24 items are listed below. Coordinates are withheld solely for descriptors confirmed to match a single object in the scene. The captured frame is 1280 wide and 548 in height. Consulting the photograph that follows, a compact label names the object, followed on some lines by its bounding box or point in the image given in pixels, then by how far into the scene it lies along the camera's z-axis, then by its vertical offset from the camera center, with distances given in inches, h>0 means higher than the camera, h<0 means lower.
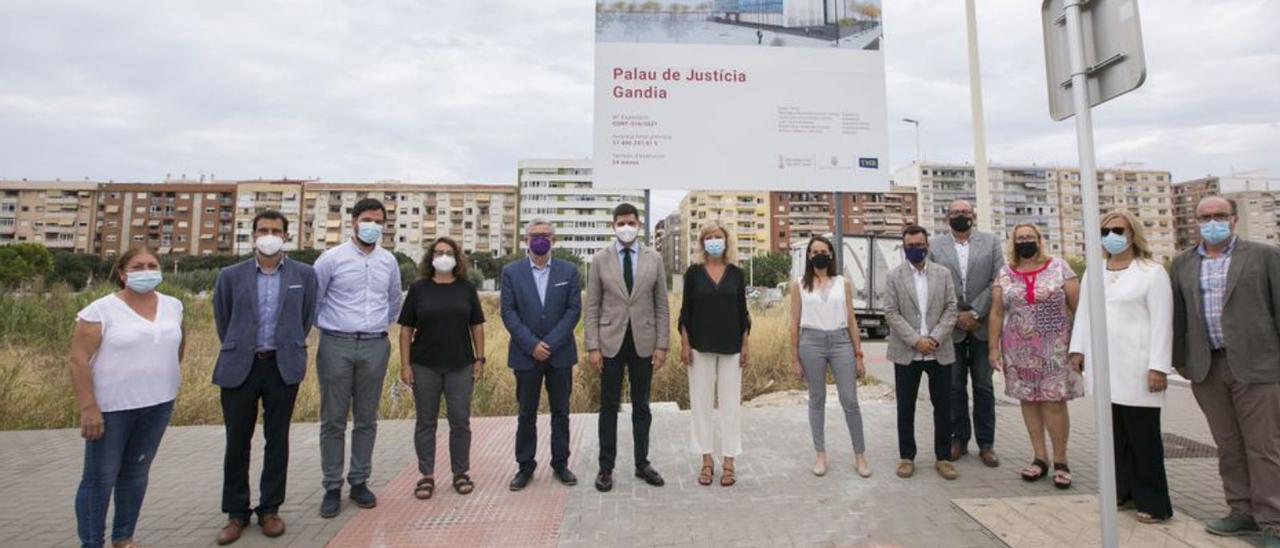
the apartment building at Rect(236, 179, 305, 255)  3631.9 +708.2
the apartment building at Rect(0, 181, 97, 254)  3629.4 +635.1
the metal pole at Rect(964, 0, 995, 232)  391.5 +126.6
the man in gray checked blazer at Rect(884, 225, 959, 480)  177.5 -9.0
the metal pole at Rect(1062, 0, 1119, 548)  100.7 -5.5
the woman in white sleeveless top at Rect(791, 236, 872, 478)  180.1 -8.7
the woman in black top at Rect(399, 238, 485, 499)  167.9 -11.5
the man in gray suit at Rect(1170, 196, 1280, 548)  129.0 -9.8
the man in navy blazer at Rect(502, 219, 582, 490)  175.0 -6.6
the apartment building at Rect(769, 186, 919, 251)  3745.1 +628.1
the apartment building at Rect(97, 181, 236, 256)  3671.3 +616.4
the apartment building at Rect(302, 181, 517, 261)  3686.0 +629.9
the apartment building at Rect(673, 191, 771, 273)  3779.5 +646.7
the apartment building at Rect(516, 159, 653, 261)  3570.4 +680.8
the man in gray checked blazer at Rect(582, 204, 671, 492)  175.2 -4.1
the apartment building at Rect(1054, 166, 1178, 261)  4119.1 +792.0
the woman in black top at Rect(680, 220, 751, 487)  173.9 -9.4
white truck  700.7 +51.8
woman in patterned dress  167.0 -7.9
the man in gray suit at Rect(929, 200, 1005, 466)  190.7 -1.3
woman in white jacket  141.0 -11.5
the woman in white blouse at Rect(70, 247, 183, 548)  120.6 -15.1
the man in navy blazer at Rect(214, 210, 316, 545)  142.9 -11.2
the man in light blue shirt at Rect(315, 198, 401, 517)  157.9 -8.6
